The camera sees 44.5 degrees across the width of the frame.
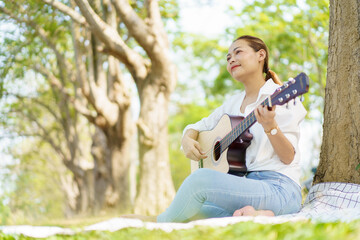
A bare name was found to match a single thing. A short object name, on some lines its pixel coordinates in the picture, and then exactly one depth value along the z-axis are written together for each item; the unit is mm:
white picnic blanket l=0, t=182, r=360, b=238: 2535
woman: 2877
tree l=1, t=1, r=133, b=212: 8602
